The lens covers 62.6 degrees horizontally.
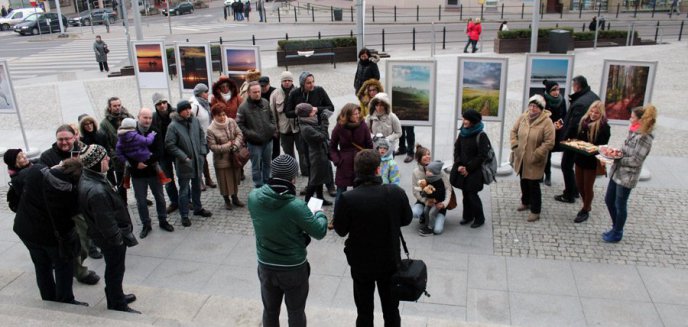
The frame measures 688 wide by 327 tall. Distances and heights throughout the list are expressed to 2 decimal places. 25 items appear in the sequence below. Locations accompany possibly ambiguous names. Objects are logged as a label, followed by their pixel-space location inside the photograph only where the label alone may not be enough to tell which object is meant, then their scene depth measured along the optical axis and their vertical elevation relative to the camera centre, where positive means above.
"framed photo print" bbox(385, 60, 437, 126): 9.06 -1.74
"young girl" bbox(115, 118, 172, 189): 6.70 -1.80
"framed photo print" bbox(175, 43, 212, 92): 11.44 -1.60
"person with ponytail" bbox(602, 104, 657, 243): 6.18 -1.97
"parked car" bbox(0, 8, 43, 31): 43.72 -2.21
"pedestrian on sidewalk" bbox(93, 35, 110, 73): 20.86 -2.28
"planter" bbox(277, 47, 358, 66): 20.53 -2.73
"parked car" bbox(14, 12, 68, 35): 39.06 -2.44
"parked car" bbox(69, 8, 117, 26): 45.62 -2.53
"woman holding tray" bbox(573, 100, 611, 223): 7.00 -2.20
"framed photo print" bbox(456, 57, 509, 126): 8.62 -1.65
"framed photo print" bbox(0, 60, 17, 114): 10.31 -1.89
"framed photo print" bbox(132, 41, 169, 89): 11.61 -1.57
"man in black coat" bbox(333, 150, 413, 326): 4.03 -1.67
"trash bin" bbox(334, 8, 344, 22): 40.97 -2.46
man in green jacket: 3.96 -1.74
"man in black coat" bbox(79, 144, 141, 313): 4.85 -1.90
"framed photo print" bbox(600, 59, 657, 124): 8.36 -1.64
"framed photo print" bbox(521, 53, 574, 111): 8.48 -1.41
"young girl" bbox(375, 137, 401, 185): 7.23 -2.28
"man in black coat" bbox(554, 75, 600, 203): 7.47 -1.90
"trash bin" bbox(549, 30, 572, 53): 21.30 -2.42
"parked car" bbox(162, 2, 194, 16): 52.56 -2.25
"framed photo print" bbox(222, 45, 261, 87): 11.54 -1.53
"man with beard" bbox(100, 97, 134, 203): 7.31 -1.77
